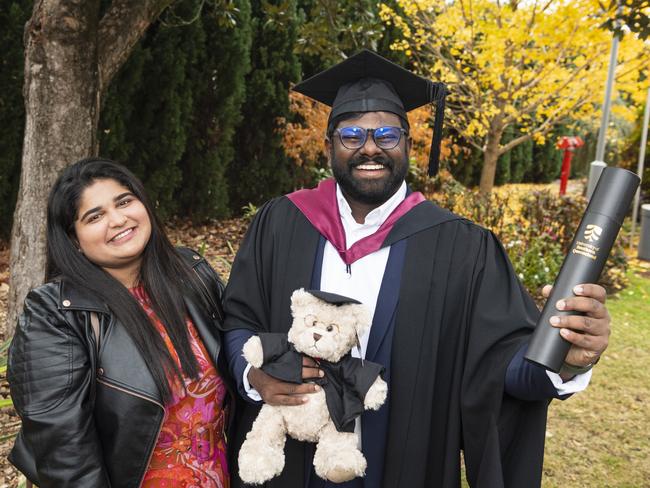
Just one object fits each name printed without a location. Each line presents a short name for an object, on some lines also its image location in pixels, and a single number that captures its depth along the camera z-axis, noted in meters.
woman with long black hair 1.71
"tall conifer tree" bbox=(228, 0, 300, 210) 8.98
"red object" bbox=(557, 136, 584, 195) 14.39
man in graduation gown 1.92
